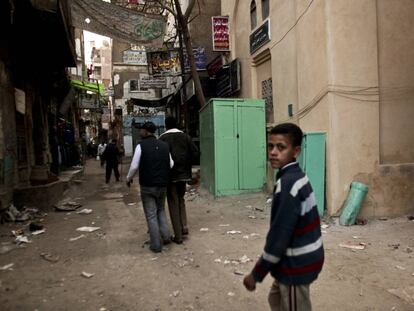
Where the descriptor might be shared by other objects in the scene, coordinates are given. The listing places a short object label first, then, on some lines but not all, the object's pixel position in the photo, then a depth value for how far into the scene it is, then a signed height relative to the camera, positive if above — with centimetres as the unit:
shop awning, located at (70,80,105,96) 2065 +311
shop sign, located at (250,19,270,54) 977 +263
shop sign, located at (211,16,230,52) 1273 +341
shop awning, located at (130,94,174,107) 2326 +235
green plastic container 645 -121
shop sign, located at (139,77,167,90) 1917 +282
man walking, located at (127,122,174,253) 541 -49
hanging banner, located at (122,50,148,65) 2586 +564
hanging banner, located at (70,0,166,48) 991 +311
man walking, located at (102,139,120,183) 1416 -58
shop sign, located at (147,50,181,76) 1577 +318
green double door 938 -22
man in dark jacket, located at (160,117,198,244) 586 -50
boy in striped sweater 213 -56
